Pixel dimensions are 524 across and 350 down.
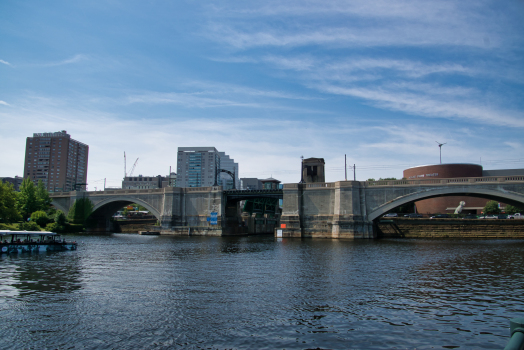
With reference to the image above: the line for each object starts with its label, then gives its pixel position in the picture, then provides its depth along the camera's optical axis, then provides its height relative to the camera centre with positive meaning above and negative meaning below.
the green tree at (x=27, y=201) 91.16 +3.87
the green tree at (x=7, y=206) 75.69 +2.10
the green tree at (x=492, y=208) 101.95 +3.04
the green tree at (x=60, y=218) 89.88 -0.37
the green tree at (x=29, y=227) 72.81 -2.12
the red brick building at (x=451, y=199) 115.38 +6.29
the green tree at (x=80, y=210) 98.94 +1.78
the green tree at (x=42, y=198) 94.31 +4.98
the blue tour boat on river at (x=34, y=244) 43.03 -3.49
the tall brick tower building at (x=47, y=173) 198.88 +23.53
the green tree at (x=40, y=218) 83.86 -0.37
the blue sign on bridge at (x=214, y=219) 86.81 -0.39
